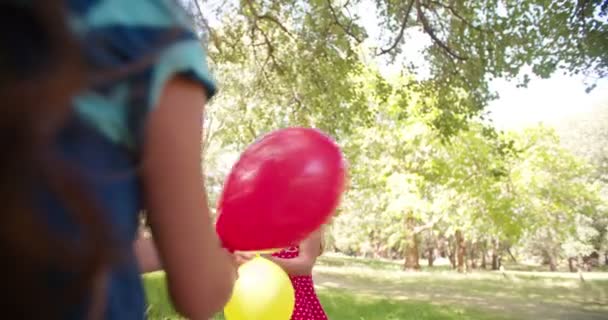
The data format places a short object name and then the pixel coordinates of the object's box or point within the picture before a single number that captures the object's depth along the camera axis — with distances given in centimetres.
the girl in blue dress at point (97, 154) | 54
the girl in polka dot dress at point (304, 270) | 294
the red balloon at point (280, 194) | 147
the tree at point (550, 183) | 2227
